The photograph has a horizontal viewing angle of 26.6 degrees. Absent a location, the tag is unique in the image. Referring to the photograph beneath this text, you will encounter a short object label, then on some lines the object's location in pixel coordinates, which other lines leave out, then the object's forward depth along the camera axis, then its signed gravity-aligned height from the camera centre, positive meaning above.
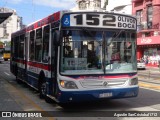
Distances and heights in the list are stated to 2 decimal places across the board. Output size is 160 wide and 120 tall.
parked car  39.71 -1.87
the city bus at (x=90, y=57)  9.09 -0.20
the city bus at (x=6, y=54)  66.39 -0.85
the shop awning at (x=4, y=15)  20.35 +2.09
